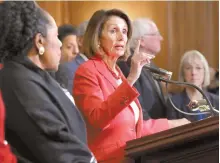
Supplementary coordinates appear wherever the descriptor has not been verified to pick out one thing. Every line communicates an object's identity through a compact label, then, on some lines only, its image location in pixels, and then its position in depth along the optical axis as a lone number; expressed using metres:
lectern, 5.02
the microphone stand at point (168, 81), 6.14
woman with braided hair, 4.87
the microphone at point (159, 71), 6.29
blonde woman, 9.10
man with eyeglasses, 8.16
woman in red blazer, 5.88
